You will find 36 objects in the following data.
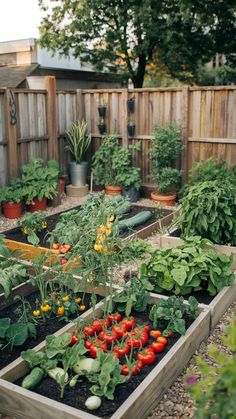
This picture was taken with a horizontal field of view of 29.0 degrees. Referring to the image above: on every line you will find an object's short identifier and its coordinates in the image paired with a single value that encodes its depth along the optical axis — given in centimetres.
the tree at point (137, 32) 1205
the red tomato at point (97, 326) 320
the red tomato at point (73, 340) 310
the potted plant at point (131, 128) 784
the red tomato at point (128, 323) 324
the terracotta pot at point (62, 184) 787
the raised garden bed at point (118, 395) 239
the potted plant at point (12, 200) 664
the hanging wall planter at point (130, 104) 781
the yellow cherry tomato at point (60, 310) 338
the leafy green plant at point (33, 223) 552
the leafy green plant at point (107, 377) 256
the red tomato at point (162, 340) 305
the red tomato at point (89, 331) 317
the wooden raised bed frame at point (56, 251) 470
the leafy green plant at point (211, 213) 468
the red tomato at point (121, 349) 295
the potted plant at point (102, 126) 819
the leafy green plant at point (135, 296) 349
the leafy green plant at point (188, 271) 375
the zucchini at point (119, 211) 505
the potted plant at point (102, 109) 811
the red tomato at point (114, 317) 333
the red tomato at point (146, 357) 288
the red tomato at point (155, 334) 316
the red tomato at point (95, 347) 291
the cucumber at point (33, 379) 263
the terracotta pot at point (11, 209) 669
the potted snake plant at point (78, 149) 815
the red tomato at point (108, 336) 305
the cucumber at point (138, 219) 593
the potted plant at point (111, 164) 775
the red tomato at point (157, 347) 300
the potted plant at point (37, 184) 688
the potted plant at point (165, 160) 718
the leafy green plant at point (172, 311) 319
